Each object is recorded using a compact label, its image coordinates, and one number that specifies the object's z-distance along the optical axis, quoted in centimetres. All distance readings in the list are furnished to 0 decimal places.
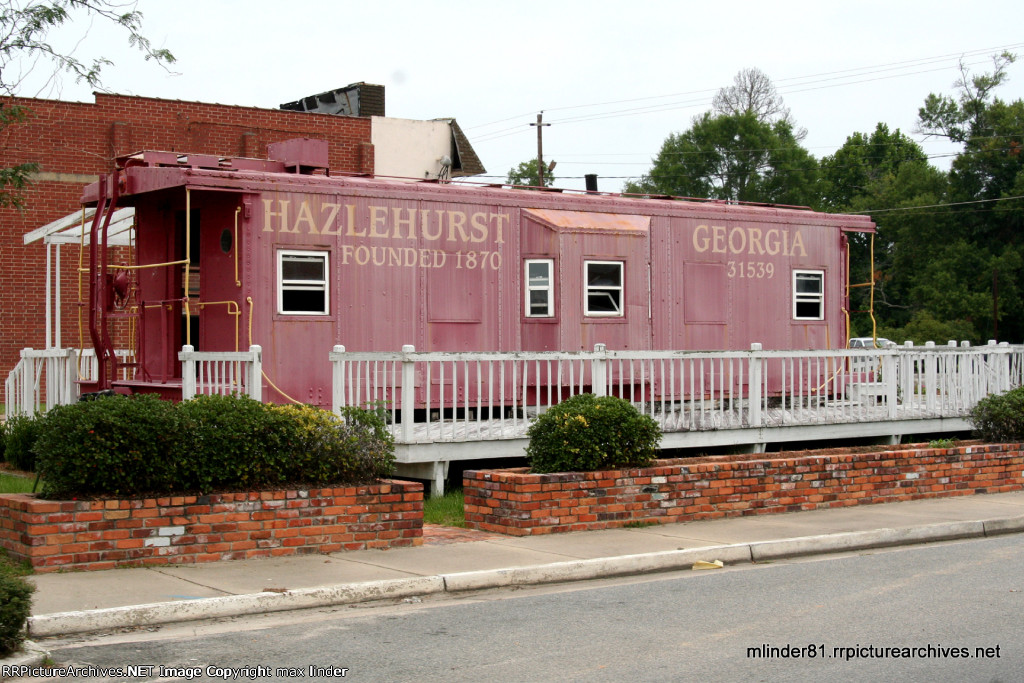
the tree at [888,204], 5900
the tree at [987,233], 5459
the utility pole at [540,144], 4491
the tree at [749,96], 7950
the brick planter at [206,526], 883
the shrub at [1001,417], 1517
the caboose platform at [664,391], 1339
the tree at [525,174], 7369
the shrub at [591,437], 1152
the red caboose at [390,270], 1461
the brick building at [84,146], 2686
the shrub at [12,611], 672
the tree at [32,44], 1262
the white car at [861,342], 4349
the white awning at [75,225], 1684
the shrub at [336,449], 1020
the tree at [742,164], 7288
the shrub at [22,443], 1539
